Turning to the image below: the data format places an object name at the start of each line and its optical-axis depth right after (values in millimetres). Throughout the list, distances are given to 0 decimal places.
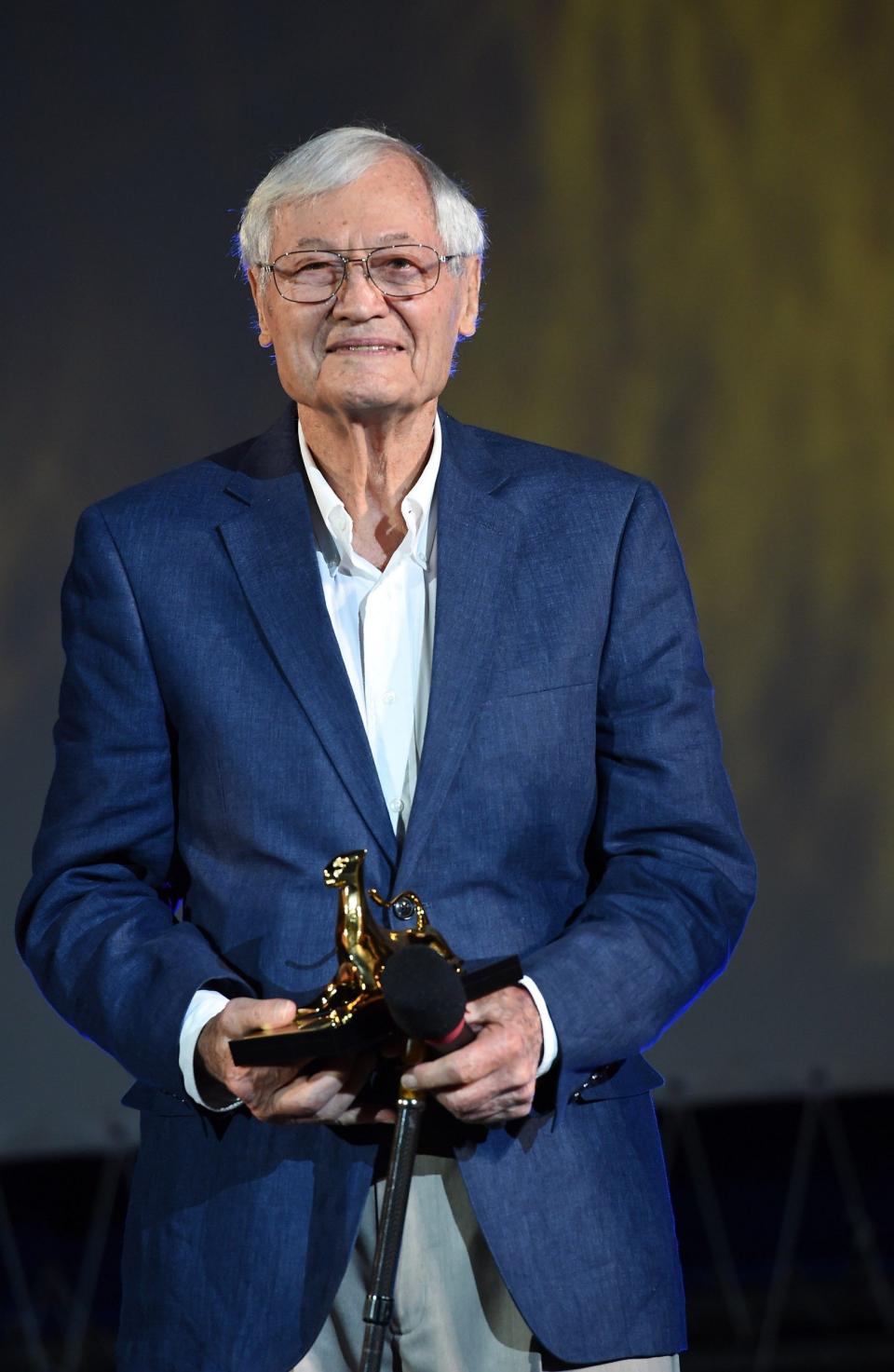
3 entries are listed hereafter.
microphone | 4366
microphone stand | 4362
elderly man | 4555
